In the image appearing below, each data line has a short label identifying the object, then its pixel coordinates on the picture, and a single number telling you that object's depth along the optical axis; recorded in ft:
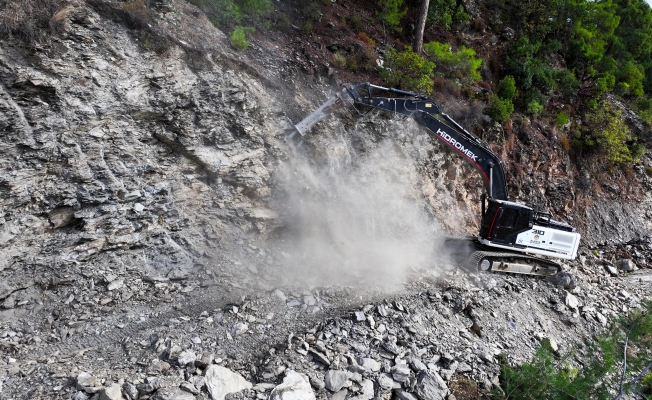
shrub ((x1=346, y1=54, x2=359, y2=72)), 40.57
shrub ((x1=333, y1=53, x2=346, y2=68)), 39.81
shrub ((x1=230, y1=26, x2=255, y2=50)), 33.24
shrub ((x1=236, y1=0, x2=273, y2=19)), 37.83
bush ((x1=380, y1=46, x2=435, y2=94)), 39.17
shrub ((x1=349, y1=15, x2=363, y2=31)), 45.98
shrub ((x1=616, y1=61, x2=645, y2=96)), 63.46
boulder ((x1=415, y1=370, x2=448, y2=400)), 19.52
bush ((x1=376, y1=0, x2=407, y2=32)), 47.29
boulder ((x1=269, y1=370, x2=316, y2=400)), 17.49
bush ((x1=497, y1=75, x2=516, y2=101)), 48.49
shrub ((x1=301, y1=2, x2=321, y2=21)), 42.75
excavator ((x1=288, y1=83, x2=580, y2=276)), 30.78
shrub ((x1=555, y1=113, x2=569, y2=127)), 52.85
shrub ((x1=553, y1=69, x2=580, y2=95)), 54.72
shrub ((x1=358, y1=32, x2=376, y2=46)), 44.62
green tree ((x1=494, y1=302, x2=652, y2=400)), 19.93
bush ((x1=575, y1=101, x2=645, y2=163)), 54.29
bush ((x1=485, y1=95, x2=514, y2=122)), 45.55
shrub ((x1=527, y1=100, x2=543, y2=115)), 50.44
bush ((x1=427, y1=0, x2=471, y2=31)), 50.44
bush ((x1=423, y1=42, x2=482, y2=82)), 44.98
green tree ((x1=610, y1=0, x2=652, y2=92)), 72.13
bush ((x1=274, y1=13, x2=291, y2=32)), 39.75
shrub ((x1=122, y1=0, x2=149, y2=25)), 28.27
